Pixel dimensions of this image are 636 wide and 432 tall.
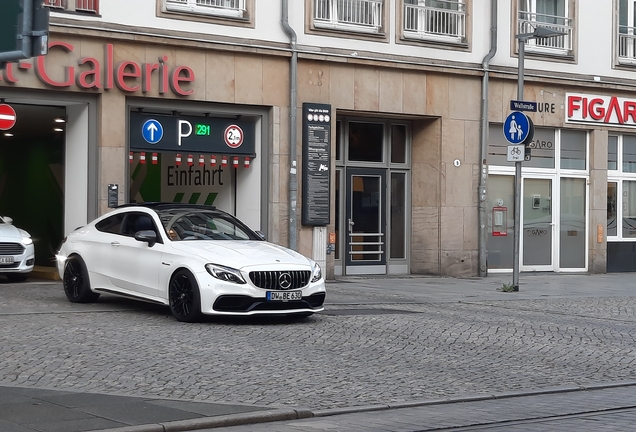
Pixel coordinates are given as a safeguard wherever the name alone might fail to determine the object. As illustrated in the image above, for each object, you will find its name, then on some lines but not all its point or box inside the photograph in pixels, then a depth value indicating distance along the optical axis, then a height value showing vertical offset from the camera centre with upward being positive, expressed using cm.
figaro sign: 2553 +254
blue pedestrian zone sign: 1926 +155
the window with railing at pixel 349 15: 2186 +413
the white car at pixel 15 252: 1806 -74
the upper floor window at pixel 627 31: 2661 +461
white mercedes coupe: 1287 -71
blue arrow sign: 1995 +149
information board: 2142 +96
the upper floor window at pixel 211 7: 1995 +392
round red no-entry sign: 1863 +164
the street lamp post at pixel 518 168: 1978 +82
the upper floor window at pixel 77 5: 1859 +364
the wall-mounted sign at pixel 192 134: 1995 +147
